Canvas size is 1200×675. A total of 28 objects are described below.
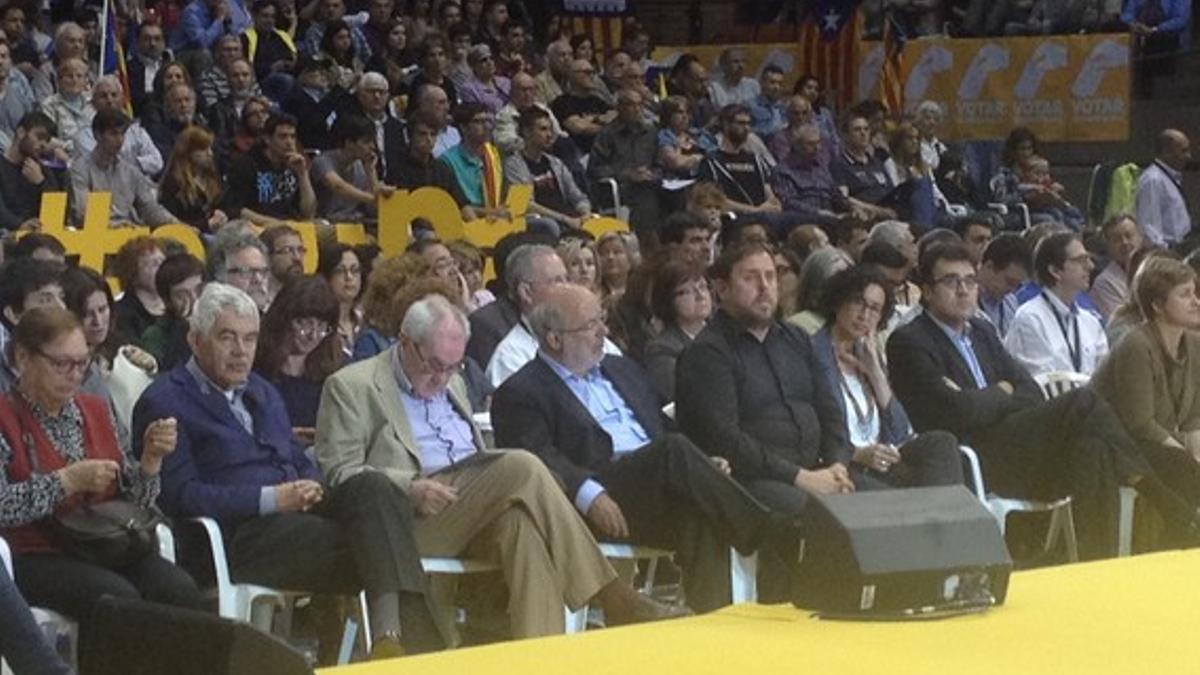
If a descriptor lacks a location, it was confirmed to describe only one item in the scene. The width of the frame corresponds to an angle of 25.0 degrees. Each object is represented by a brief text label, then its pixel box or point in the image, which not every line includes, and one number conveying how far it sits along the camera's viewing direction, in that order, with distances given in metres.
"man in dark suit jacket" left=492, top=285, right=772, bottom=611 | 7.64
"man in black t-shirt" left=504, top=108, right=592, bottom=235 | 15.18
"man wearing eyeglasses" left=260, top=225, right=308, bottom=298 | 10.61
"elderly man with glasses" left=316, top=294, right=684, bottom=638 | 7.27
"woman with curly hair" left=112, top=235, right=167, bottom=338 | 9.53
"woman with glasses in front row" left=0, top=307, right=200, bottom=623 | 6.58
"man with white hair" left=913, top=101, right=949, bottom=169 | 17.62
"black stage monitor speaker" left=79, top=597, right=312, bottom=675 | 4.38
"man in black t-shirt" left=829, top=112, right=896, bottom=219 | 16.80
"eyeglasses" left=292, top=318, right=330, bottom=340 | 8.05
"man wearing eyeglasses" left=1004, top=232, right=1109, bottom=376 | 10.21
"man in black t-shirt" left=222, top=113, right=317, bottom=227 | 13.29
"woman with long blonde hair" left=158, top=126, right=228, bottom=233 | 12.98
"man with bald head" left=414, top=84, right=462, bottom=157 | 14.75
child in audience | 17.02
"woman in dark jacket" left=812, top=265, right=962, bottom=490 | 8.65
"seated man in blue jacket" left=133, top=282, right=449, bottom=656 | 7.00
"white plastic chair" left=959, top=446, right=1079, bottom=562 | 8.61
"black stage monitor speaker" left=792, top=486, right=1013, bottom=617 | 5.64
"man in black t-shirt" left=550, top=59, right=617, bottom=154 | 17.27
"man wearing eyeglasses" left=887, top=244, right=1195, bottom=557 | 8.97
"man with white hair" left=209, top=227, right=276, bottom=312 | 9.66
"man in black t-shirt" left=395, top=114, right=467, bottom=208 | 14.30
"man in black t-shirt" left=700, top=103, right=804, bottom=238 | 16.03
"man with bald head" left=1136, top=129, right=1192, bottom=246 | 16.48
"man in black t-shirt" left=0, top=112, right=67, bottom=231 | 12.90
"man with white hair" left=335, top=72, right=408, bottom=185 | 14.98
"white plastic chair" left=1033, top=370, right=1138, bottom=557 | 9.05
